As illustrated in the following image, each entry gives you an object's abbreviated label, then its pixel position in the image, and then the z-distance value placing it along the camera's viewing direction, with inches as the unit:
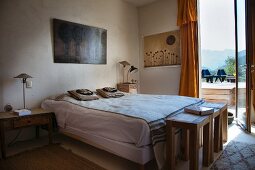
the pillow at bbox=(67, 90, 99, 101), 115.3
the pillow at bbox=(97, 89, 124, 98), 129.4
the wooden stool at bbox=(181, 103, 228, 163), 82.9
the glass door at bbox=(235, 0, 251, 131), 121.9
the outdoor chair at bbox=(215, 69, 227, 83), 279.7
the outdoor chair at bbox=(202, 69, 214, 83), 284.6
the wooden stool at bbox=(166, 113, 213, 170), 64.6
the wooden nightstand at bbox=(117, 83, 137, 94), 166.1
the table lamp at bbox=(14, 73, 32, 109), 103.4
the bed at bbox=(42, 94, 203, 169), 67.1
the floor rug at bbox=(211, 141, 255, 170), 75.7
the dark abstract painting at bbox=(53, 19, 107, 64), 130.2
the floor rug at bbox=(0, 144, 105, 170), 78.8
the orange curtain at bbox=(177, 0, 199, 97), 161.2
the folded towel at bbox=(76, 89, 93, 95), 122.1
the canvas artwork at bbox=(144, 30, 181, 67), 176.1
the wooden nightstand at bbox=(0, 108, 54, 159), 89.7
